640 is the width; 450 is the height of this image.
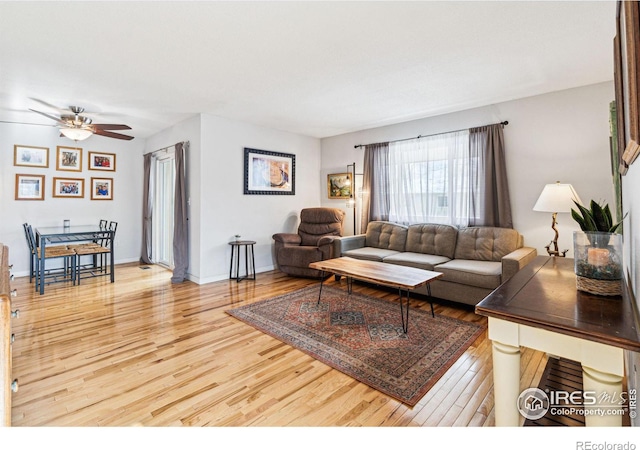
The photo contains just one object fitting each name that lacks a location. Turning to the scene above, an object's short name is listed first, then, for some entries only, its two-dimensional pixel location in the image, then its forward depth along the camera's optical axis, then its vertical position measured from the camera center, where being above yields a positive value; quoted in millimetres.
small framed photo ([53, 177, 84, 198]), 5223 +836
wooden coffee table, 2818 -419
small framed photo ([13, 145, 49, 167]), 4848 +1295
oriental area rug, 2150 -936
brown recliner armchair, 4750 -139
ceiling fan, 3832 +1385
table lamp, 2746 +301
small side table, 4708 -444
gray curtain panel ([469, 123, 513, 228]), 3922 +704
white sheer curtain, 4297 +788
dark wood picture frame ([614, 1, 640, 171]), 948 +536
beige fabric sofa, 3312 -265
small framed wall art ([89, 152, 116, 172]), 5566 +1372
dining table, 3993 -7
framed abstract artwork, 5012 +1066
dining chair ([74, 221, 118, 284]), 4536 -274
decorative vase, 1304 -132
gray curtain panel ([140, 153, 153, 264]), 5777 +446
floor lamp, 5602 +791
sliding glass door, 5539 +496
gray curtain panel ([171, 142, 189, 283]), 4660 +142
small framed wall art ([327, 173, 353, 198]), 5672 +917
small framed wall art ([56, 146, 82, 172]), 5238 +1330
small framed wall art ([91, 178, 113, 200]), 5621 +867
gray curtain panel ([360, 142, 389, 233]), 5082 +833
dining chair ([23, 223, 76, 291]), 4242 -425
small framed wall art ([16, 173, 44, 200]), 4887 +791
